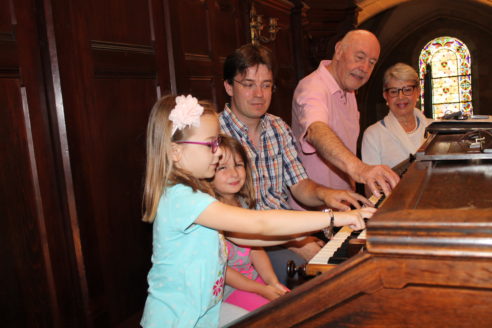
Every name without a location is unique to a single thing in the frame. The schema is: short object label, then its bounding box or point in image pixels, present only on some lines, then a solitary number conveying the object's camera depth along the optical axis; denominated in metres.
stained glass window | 12.14
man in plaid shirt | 2.35
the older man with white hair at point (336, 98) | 2.76
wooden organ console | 0.87
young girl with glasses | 1.48
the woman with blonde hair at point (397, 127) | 3.10
